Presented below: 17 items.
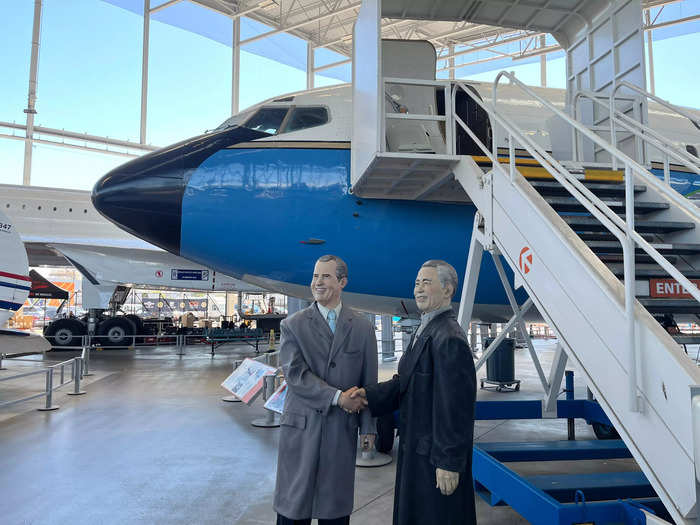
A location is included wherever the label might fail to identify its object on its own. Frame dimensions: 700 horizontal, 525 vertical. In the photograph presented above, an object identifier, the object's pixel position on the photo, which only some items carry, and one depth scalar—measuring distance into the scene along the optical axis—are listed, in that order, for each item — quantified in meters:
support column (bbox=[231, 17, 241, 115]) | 28.56
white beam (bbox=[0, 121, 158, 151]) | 26.20
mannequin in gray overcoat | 2.52
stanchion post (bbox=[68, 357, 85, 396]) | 8.85
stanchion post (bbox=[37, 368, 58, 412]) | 7.52
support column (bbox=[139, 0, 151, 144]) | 27.09
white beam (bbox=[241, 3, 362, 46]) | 26.74
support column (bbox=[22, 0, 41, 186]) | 25.41
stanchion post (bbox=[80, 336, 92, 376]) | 11.16
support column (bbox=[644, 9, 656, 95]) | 28.78
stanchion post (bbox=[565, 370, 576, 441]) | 6.18
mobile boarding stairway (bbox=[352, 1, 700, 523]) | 2.04
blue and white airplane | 5.99
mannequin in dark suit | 2.30
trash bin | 10.16
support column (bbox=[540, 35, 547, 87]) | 30.54
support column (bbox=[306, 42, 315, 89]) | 31.56
